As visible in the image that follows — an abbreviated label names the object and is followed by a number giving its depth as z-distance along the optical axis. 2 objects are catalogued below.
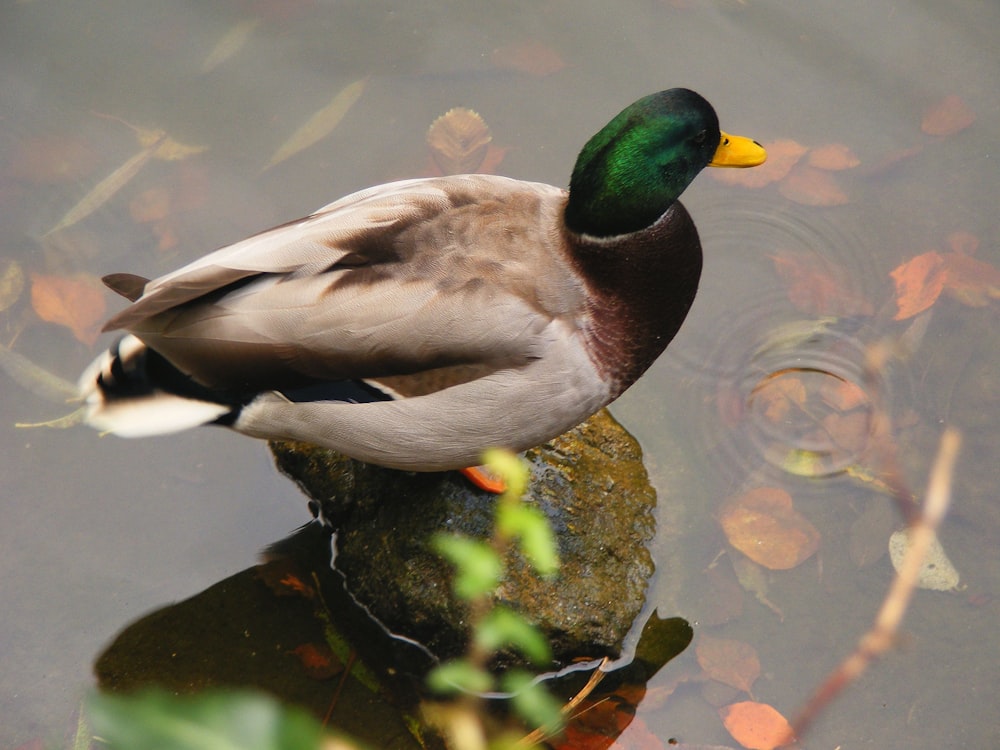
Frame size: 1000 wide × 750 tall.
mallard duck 6.43
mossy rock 7.36
